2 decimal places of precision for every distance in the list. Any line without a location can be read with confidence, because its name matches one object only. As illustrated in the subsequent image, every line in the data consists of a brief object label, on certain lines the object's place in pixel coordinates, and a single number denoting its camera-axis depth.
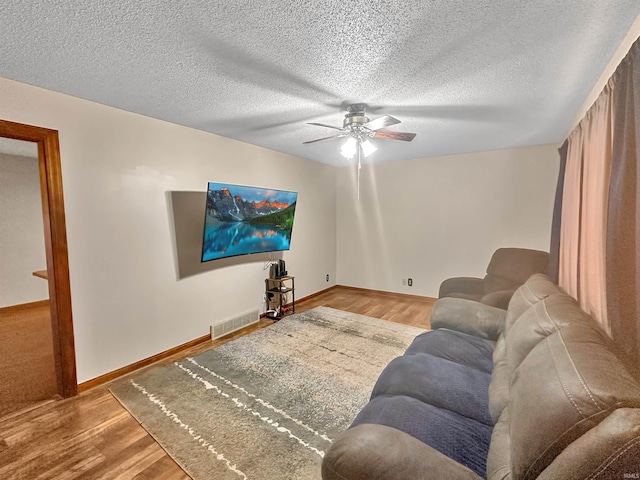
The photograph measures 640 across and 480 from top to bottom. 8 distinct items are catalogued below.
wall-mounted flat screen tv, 3.08
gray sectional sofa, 0.70
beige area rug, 1.67
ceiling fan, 2.29
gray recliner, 2.95
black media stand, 3.97
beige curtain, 1.58
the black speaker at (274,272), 4.04
